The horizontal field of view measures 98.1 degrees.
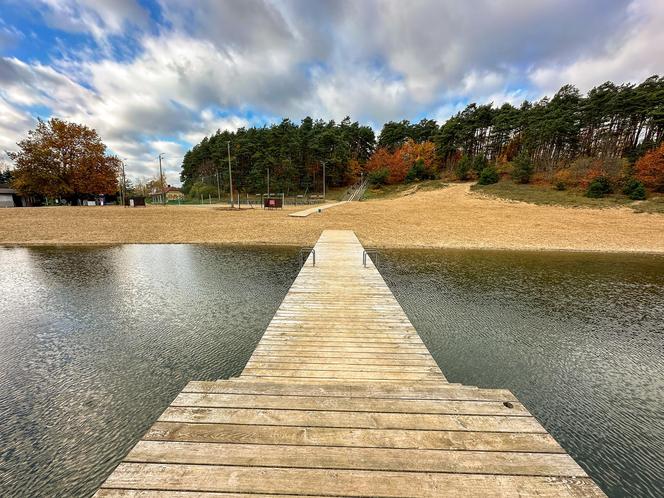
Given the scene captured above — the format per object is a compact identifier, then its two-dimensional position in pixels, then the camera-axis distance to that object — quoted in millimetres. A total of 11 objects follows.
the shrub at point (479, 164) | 45272
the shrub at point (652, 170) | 29531
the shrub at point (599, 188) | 30578
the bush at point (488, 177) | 40500
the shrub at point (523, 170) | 38500
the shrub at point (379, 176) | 50344
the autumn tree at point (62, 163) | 35469
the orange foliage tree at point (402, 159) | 52594
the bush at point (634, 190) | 28188
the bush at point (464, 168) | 45581
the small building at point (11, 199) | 43344
